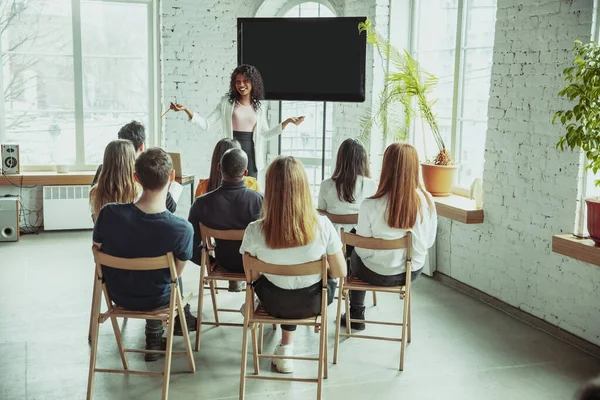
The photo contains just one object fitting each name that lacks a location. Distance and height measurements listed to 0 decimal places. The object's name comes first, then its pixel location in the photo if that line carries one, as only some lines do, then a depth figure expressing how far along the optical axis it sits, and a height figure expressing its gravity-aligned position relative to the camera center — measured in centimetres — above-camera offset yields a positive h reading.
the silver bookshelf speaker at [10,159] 702 -56
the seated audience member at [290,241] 328 -63
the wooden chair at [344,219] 452 -70
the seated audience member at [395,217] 388 -60
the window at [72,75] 730 +34
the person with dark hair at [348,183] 446 -47
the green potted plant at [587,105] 354 +7
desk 674 -73
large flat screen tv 578 +49
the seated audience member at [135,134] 462 -18
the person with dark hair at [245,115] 564 -4
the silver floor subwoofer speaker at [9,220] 688 -116
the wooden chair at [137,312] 321 -101
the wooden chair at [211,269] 385 -96
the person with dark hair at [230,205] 395 -56
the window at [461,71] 550 +38
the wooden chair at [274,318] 320 -98
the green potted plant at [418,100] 560 +12
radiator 727 -108
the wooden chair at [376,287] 376 -100
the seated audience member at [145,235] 331 -62
